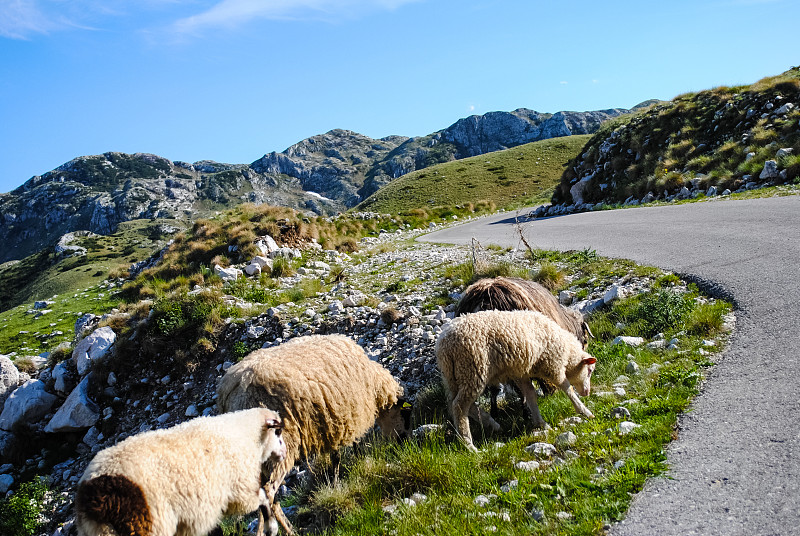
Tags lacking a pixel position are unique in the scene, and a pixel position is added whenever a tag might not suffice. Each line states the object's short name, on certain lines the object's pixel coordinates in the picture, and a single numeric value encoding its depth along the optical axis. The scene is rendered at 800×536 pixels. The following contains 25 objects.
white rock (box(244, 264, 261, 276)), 16.48
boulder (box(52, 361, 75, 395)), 12.54
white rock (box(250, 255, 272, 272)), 16.81
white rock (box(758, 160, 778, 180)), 17.11
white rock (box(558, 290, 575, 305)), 10.13
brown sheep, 7.27
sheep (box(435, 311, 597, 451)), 5.77
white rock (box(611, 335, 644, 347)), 7.16
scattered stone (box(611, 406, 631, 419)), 5.15
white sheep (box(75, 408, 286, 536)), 3.73
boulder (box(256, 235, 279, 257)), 18.86
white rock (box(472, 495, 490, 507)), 4.17
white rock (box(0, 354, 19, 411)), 12.53
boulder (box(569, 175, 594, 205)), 29.86
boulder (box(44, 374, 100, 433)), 11.09
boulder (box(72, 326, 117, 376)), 12.66
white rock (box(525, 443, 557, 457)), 4.79
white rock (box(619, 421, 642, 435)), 4.71
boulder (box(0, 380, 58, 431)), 11.59
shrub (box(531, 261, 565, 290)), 10.85
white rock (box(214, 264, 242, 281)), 15.81
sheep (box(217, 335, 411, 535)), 5.81
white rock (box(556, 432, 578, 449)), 4.82
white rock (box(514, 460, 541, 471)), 4.53
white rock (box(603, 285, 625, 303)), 8.98
